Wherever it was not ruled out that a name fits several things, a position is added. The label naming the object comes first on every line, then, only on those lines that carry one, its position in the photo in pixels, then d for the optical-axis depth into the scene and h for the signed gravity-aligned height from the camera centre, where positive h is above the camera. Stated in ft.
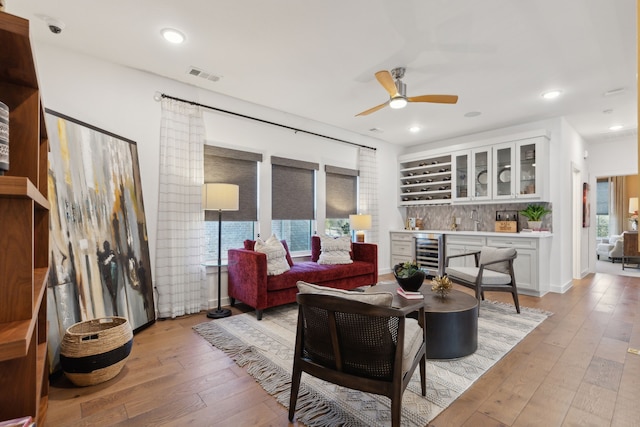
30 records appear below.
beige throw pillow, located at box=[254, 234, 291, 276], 11.86 -1.53
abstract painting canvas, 7.80 -0.40
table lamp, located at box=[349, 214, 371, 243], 17.36 -0.34
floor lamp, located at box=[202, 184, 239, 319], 11.41 +0.64
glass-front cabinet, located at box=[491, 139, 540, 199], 15.87 +2.37
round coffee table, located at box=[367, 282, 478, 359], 8.07 -2.95
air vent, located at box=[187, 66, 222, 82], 11.16 +5.20
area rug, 6.02 -3.77
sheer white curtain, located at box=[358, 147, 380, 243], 19.17 +1.74
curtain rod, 12.07 +4.48
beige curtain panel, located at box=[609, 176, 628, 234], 30.17 +0.88
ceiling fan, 10.23 +4.09
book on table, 8.67 -2.22
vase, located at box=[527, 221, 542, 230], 15.90 -0.46
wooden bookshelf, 2.47 -0.15
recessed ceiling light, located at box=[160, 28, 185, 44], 8.80 +5.19
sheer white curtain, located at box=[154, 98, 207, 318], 11.59 +0.11
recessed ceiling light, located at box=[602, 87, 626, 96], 12.41 +5.02
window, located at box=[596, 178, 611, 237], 31.35 +1.00
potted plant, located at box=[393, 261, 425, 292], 8.95 -1.75
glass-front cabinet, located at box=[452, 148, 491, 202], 17.42 +2.37
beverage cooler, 18.16 -2.16
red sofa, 11.30 -2.42
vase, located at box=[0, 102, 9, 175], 2.51 +0.63
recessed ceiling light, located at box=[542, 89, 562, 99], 12.67 +5.04
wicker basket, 6.83 -3.09
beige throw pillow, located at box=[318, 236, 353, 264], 14.52 -1.62
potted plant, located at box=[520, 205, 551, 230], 15.87 +0.10
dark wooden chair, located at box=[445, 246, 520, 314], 11.69 -2.26
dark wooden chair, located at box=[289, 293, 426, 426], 4.96 -2.22
